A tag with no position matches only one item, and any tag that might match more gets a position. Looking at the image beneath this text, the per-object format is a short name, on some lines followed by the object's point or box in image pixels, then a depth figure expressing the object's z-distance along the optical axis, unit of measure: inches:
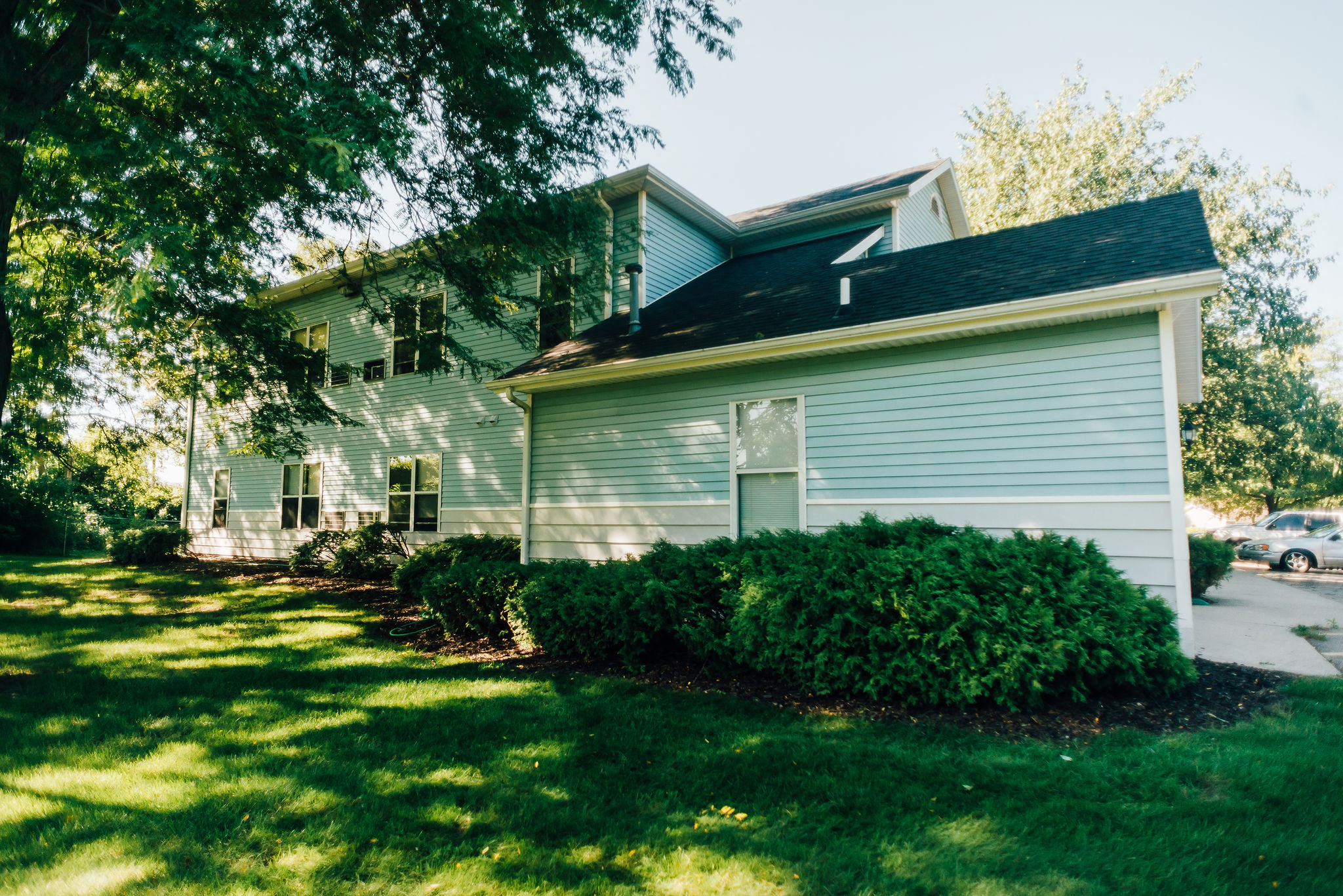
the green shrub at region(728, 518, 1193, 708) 194.2
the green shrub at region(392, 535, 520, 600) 418.9
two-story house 255.1
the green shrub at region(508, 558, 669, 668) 252.5
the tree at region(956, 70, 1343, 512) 770.8
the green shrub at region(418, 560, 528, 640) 301.0
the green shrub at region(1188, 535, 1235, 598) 426.0
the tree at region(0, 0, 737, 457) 235.8
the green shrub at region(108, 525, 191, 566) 634.2
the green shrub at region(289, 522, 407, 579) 524.1
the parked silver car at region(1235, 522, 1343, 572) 665.6
